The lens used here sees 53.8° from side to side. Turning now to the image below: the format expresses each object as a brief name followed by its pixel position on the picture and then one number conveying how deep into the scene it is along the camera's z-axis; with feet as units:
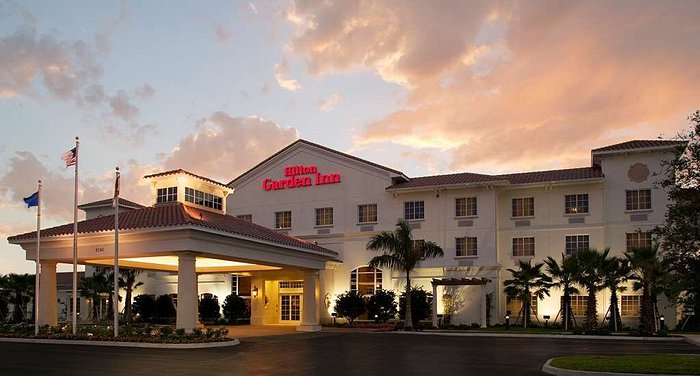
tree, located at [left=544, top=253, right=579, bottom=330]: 127.34
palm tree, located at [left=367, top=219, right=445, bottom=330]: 132.98
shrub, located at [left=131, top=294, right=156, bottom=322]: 176.76
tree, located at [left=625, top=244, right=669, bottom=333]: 117.08
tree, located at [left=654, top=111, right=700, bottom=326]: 58.18
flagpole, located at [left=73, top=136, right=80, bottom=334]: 96.68
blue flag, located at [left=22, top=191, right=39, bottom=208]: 101.24
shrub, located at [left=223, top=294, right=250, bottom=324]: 163.63
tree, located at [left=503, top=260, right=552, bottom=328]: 136.05
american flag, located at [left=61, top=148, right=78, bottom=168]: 97.40
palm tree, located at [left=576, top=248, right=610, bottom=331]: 122.72
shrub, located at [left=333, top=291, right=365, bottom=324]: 149.69
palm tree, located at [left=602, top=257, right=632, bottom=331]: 126.00
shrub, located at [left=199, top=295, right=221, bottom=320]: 168.14
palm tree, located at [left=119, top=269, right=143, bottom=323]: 169.37
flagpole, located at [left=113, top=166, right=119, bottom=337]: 92.48
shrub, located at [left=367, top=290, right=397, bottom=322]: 147.95
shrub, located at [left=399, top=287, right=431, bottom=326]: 144.56
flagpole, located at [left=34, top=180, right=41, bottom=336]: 101.60
